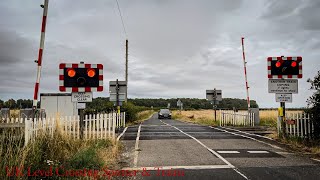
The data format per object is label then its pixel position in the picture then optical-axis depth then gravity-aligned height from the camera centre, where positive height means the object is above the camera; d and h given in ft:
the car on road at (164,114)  147.23 -7.07
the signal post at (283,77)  37.78 +3.24
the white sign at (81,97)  31.17 +0.41
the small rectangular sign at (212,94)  83.05 +1.85
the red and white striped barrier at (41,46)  30.37 +6.09
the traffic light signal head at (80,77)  30.63 +2.61
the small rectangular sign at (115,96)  66.13 +0.99
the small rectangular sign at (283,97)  37.73 +0.44
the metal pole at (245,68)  63.67 +7.37
